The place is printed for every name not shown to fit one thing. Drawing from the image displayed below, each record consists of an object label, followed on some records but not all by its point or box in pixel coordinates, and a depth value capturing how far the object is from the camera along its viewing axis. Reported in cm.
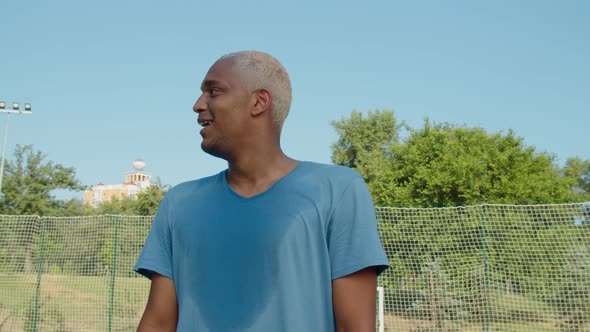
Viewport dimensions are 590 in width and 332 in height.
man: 128
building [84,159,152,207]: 9756
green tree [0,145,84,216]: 3141
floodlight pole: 2325
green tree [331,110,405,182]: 3625
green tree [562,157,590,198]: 4384
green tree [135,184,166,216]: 3522
